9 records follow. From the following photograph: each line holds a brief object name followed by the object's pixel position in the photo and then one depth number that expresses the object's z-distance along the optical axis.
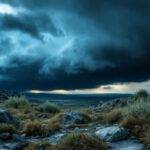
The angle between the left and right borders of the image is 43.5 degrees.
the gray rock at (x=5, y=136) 9.38
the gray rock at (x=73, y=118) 12.15
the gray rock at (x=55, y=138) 9.03
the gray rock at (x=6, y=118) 10.82
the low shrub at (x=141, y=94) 16.56
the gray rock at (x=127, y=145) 8.01
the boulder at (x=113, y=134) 8.73
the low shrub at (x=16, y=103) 18.50
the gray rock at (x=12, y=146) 8.46
